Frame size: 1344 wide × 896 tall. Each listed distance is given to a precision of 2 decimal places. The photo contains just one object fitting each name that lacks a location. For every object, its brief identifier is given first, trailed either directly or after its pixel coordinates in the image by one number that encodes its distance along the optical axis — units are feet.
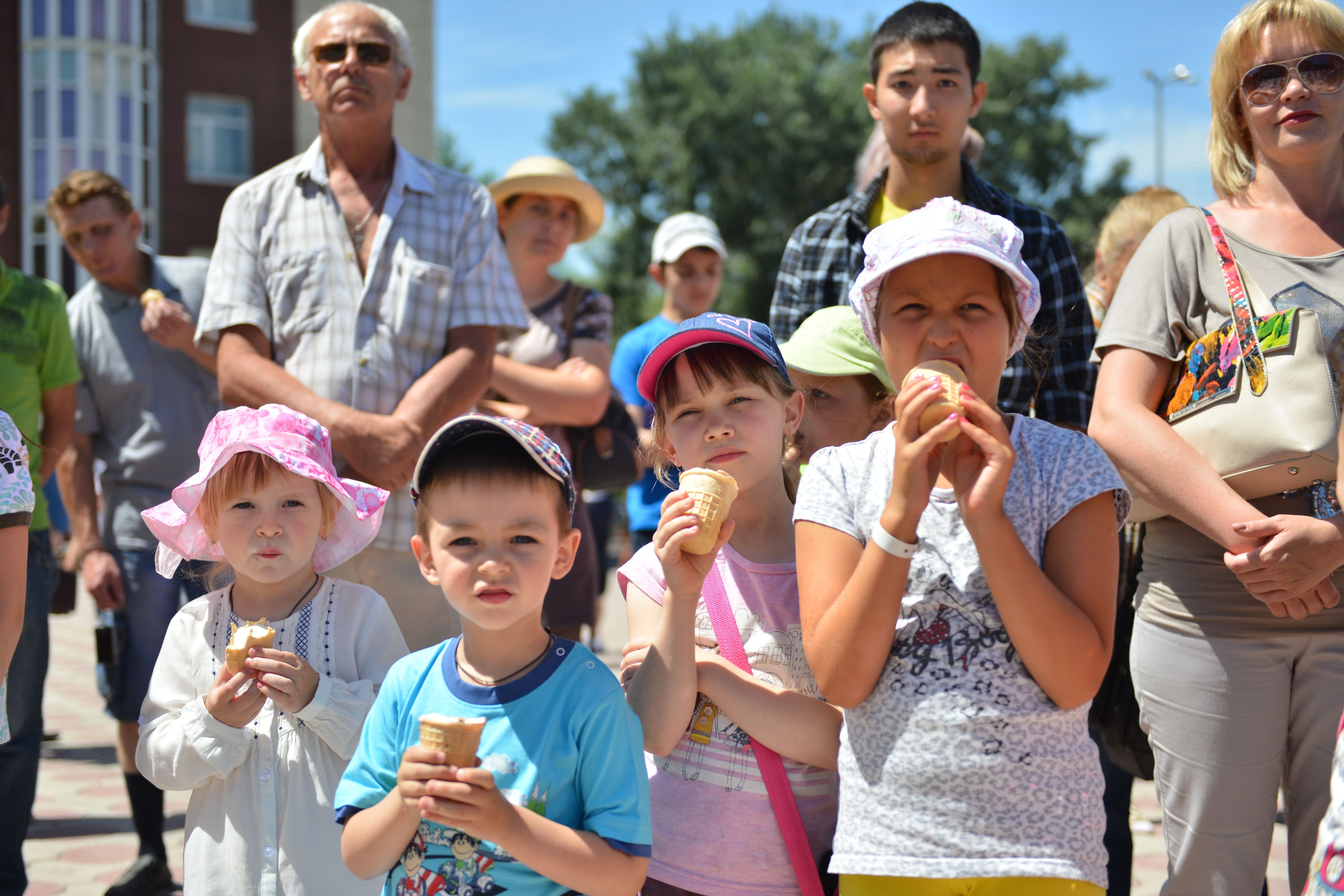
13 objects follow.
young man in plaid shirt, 11.50
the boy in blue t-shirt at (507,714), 6.47
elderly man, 11.48
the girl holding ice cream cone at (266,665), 8.11
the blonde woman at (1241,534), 8.45
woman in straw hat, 15.20
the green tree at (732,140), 90.89
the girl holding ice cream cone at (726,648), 7.24
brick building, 88.99
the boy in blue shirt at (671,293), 18.33
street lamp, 98.37
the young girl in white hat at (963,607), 6.25
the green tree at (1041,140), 91.66
